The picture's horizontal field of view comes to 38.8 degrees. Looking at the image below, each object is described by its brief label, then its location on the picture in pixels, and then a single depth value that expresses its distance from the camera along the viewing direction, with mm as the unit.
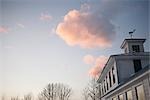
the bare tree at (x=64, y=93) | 50522
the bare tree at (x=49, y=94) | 48000
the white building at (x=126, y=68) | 13394
